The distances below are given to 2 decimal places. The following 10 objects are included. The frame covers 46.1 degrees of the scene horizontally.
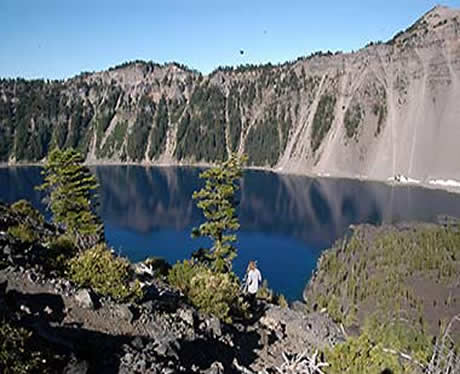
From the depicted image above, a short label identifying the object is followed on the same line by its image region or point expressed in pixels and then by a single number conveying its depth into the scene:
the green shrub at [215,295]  24.58
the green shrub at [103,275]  21.31
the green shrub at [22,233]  29.25
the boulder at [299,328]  26.83
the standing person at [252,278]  28.92
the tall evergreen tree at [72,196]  45.91
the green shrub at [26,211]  46.16
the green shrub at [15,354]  10.69
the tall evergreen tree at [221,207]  42.47
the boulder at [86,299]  19.52
